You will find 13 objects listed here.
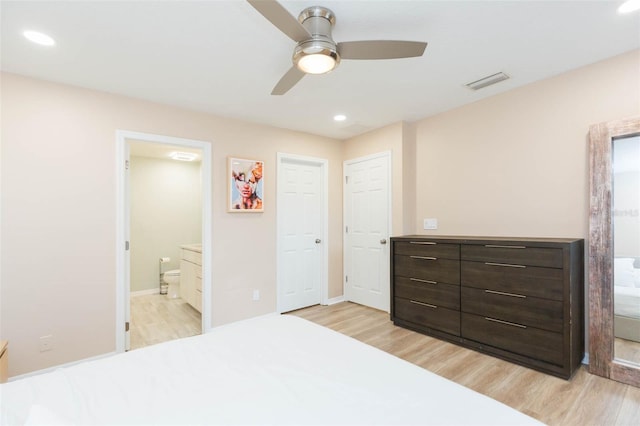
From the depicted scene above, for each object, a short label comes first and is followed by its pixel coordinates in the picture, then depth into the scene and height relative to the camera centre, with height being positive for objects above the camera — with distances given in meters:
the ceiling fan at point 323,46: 1.63 +0.97
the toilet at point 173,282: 4.87 -1.14
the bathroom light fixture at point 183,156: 4.94 +1.03
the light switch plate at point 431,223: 3.63 -0.13
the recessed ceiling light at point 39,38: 1.93 +1.20
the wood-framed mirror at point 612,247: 2.21 -0.28
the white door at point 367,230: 3.97 -0.24
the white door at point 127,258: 2.88 -0.44
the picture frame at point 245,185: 3.50 +0.35
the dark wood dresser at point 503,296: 2.26 -0.75
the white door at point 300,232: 4.01 -0.27
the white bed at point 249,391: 0.94 -0.66
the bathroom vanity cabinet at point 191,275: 3.81 -0.87
